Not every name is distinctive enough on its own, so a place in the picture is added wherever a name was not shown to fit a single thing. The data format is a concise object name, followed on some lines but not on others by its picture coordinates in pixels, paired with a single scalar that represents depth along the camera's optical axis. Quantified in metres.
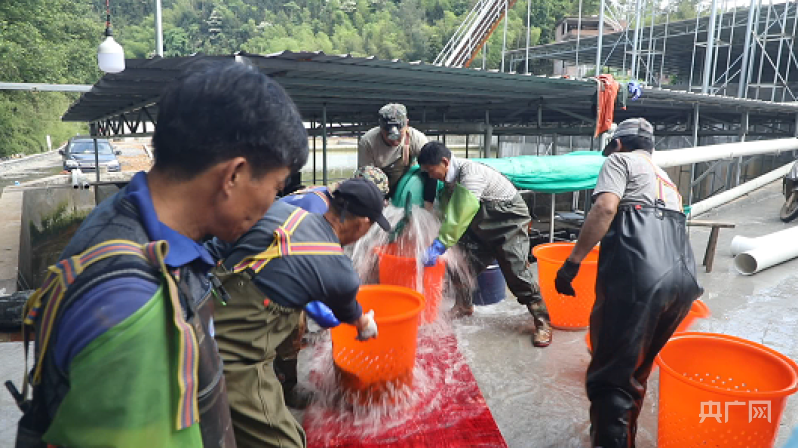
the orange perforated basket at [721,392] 2.02
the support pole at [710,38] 15.48
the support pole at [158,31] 8.78
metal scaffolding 17.72
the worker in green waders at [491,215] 3.70
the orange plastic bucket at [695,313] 3.10
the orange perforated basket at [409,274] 3.73
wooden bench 5.46
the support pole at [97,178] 11.02
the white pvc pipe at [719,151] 5.96
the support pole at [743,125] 12.40
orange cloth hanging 7.18
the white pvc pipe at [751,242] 5.72
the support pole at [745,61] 16.39
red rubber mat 2.56
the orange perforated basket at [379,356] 2.61
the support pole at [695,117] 10.91
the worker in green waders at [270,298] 1.70
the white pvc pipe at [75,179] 10.26
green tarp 5.59
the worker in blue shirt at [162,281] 0.73
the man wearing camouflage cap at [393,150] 4.12
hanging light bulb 5.35
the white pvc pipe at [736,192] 8.70
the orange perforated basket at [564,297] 3.79
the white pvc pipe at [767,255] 5.47
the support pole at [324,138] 8.43
